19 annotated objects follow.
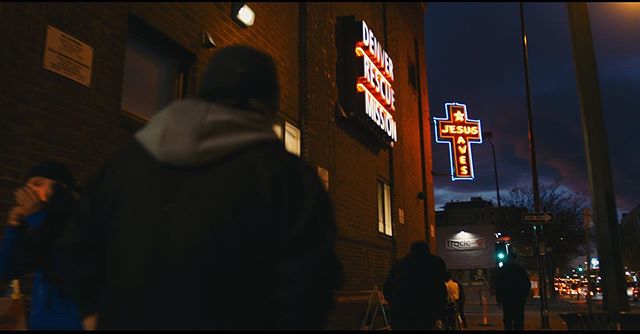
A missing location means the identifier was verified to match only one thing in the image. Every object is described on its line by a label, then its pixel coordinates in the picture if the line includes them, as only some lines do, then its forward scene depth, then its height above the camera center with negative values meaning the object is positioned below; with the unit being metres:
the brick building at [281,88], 5.30 +2.66
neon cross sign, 24.14 +6.26
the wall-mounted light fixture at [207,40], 8.13 +3.40
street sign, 15.55 +1.77
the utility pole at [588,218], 17.66 +2.04
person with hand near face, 2.91 +0.24
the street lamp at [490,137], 38.47 +9.69
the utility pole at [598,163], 6.30 +1.33
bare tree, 53.19 +5.14
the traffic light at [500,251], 25.24 +1.46
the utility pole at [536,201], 15.94 +2.65
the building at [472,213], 86.86 +11.00
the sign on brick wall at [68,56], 5.52 +2.25
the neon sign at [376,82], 12.82 +4.66
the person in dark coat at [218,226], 1.77 +0.19
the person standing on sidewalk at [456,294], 14.56 -0.22
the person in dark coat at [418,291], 6.64 -0.06
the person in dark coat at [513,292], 11.02 -0.13
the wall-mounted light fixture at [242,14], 8.97 +4.18
